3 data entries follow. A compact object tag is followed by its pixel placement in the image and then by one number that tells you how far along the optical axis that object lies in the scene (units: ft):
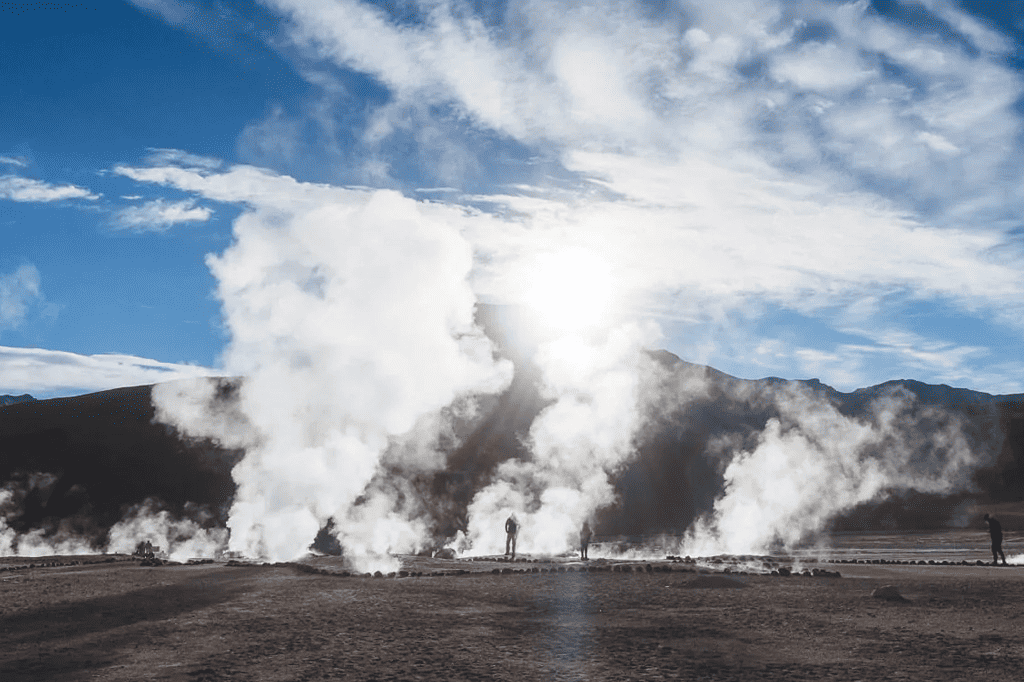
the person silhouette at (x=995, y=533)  90.94
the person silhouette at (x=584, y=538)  111.24
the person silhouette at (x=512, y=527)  121.60
